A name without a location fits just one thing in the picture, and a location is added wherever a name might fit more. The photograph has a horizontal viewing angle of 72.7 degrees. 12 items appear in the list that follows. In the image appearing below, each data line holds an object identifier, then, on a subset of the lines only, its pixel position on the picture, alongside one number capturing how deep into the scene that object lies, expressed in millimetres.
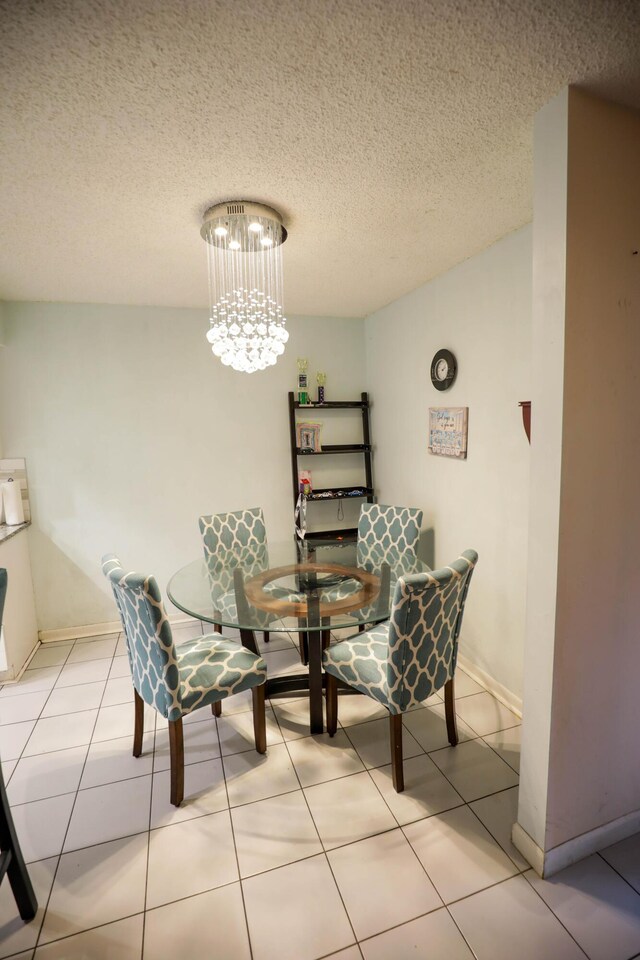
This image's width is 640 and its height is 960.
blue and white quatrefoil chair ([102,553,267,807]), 1675
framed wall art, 2662
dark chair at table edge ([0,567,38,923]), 1334
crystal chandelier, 1842
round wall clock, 2701
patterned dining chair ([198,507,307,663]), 2949
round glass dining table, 1946
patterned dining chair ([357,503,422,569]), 2869
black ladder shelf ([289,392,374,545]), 3561
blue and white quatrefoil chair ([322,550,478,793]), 1653
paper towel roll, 2971
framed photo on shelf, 3643
